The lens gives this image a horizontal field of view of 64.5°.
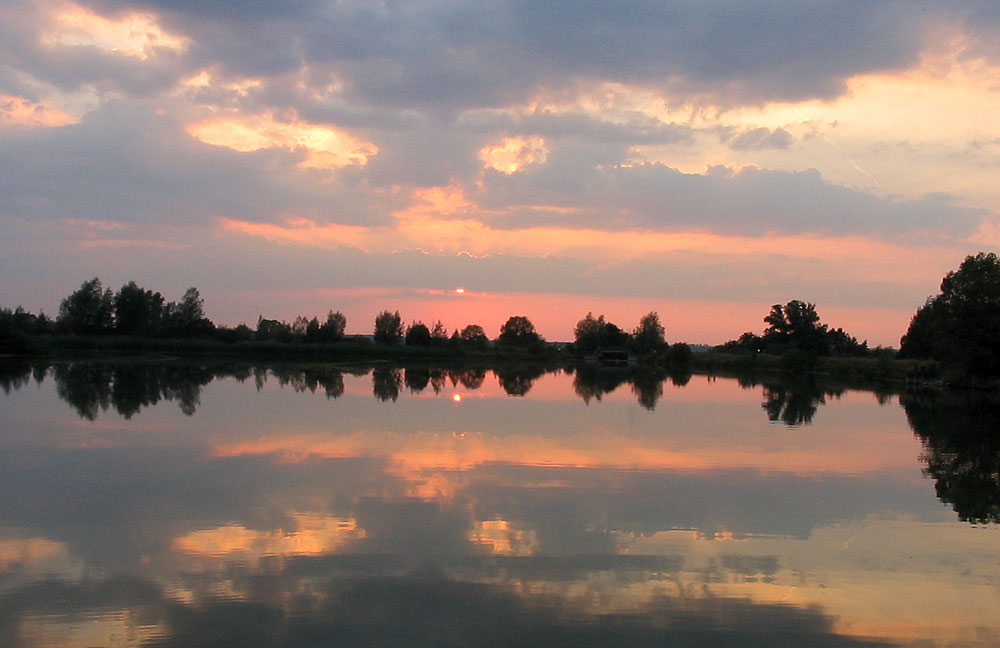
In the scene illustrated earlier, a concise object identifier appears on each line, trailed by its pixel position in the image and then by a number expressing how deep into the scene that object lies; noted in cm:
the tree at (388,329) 11631
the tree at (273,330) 10278
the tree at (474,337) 12248
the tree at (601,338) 12962
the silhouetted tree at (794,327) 10912
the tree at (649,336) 12646
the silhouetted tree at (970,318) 4609
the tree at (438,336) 11769
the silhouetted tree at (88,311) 9387
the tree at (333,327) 10324
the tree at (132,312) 9481
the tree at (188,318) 9108
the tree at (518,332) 13400
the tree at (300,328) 10734
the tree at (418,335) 11375
